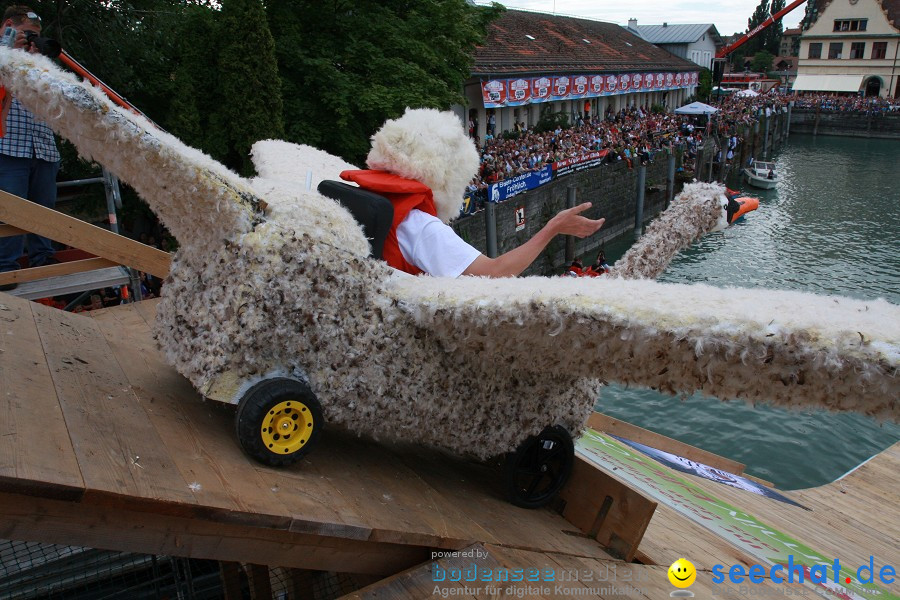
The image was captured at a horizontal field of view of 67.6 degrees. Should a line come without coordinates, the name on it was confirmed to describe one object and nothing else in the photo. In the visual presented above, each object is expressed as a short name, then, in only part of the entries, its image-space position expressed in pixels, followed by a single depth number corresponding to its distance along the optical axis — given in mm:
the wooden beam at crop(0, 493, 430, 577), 2064
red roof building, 25047
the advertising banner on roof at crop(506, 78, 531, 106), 25188
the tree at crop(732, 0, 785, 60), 102875
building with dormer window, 58844
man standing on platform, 4426
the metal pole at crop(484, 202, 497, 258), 17125
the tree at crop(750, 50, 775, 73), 93688
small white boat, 32750
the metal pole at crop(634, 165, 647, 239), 27016
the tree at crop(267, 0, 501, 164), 13570
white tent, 36688
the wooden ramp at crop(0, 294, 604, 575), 2121
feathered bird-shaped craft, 2184
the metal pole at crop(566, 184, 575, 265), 22156
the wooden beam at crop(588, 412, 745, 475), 6525
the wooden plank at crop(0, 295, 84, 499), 1959
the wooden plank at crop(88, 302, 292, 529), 2332
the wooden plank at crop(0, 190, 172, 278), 3713
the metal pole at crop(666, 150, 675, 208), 28641
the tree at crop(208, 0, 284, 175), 11922
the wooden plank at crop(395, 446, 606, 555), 3021
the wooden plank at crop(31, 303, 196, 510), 2158
